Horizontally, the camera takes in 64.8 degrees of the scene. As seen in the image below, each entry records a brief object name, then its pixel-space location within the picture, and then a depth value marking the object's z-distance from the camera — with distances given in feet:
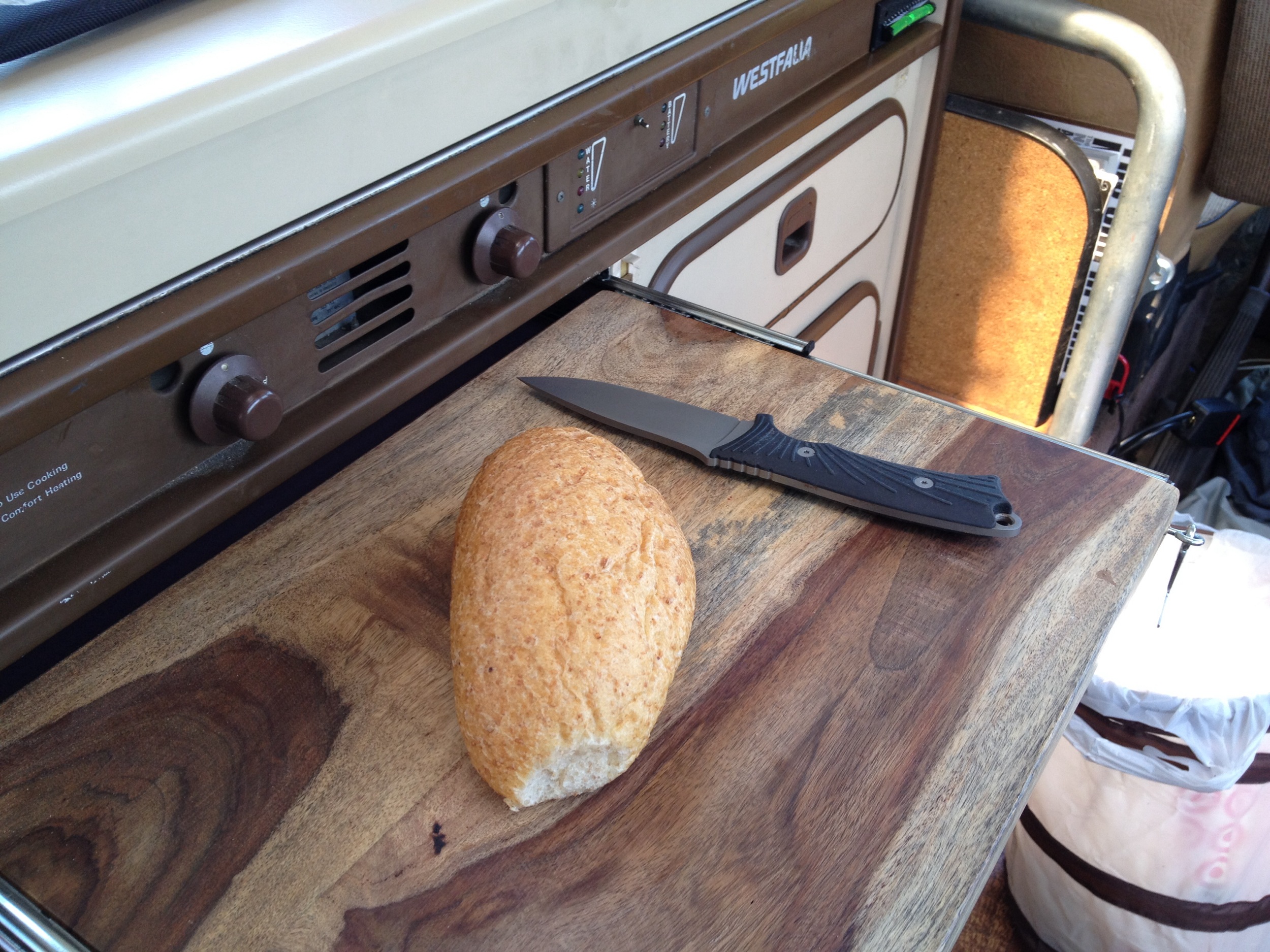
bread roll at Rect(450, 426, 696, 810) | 1.65
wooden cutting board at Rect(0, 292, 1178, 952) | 1.54
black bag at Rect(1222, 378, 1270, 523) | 5.16
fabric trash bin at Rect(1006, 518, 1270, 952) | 3.26
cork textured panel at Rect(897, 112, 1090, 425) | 4.57
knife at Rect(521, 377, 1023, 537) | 2.11
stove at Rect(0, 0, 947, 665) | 1.56
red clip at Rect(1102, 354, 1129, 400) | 5.08
